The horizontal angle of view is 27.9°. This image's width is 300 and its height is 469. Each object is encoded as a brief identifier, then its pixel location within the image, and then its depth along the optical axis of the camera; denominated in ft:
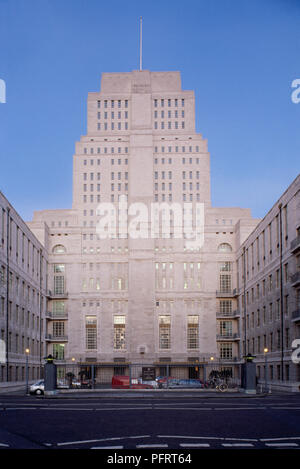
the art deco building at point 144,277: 305.53
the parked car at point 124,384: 168.45
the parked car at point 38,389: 153.69
